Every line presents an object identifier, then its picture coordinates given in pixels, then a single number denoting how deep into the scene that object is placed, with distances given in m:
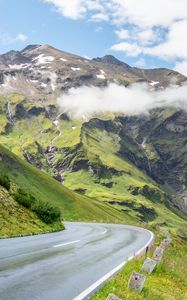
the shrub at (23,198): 49.83
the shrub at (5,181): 50.81
